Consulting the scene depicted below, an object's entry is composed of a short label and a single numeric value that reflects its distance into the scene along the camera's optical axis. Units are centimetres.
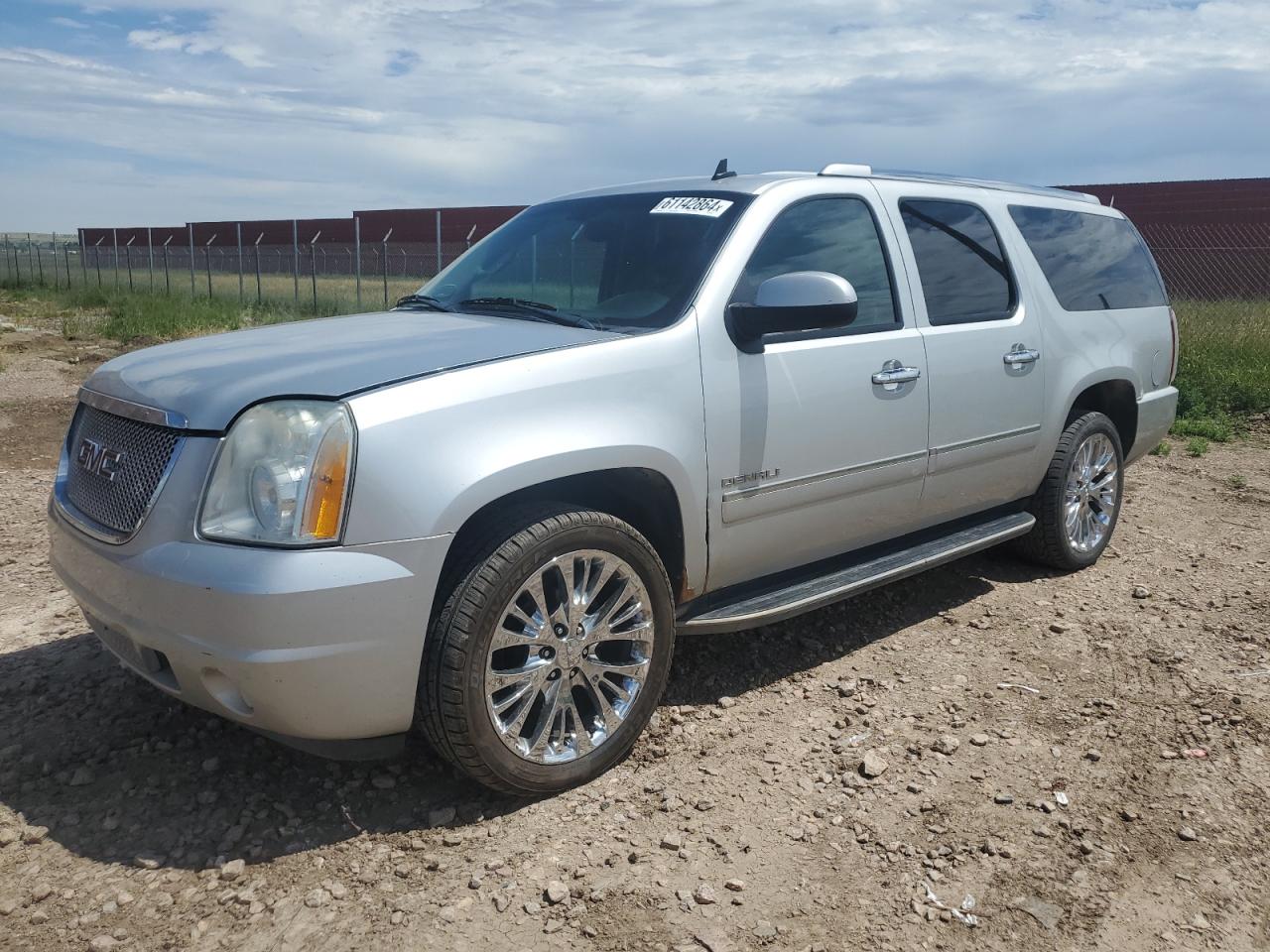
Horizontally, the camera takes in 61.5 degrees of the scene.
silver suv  273
